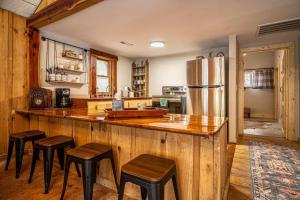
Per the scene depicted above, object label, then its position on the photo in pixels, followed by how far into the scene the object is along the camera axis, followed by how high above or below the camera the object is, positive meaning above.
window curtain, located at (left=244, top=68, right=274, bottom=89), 6.81 +0.84
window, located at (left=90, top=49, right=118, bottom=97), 4.25 +0.71
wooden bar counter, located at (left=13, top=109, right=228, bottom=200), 1.27 -0.42
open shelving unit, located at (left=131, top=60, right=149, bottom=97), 5.48 +0.69
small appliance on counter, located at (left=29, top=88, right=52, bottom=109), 2.76 +0.03
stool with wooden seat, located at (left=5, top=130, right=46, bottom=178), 2.04 -0.51
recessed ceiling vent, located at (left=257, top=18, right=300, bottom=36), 2.85 +1.29
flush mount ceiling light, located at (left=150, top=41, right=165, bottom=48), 3.85 +1.29
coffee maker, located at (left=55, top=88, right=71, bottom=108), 3.24 +0.03
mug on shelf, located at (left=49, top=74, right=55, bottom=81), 3.27 +0.44
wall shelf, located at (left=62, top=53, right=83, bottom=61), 3.53 +0.93
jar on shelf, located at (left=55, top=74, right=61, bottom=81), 3.34 +0.45
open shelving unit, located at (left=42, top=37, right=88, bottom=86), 3.34 +0.81
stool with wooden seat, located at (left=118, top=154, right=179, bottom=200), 1.03 -0.49
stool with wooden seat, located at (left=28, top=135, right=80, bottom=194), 1.74 -0.52
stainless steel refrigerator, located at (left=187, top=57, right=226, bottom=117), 3.58 +0.29
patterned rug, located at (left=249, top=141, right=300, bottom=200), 1.74 -0.97
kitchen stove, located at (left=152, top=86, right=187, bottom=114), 4.44 +0.00
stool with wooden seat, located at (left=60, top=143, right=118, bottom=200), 1.39 -0.52
